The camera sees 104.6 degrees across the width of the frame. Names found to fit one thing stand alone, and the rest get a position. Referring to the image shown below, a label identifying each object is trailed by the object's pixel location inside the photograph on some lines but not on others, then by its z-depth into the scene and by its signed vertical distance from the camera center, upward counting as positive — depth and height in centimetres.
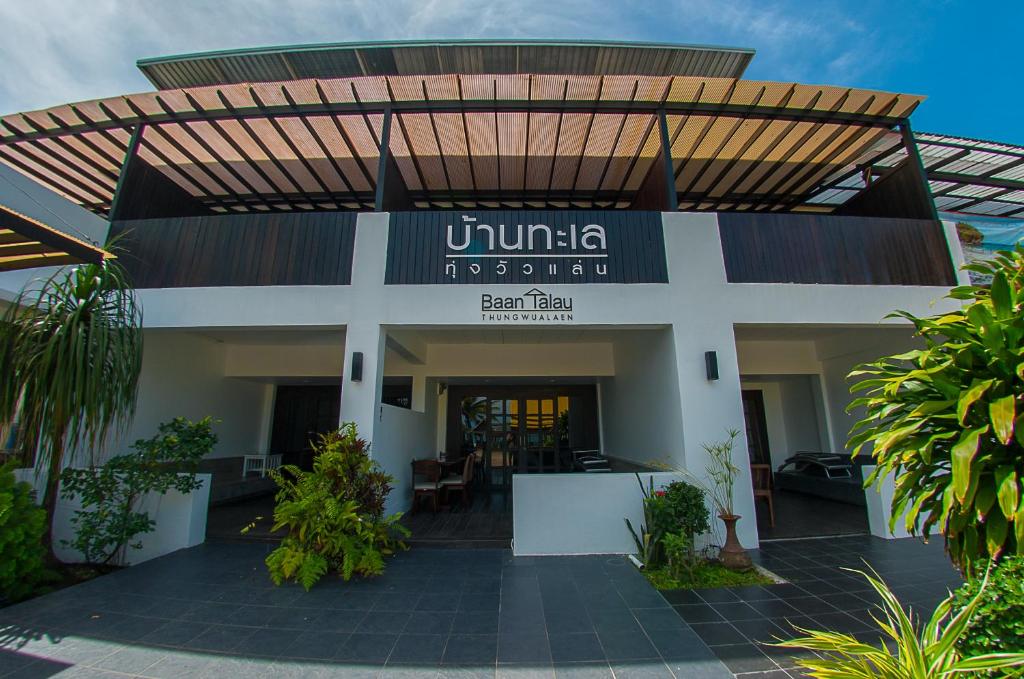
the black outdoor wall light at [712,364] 490 +69
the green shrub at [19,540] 334 -99
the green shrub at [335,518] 375 -94
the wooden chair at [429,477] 628 -90
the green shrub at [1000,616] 150 -75
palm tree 374 +58
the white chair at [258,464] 826 -85
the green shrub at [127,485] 416 -66
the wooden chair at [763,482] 562 -91
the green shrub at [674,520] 403 -99
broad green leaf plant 176 -2
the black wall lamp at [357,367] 488 +67
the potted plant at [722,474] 451 -62
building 512 +259
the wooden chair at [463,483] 661 -100
